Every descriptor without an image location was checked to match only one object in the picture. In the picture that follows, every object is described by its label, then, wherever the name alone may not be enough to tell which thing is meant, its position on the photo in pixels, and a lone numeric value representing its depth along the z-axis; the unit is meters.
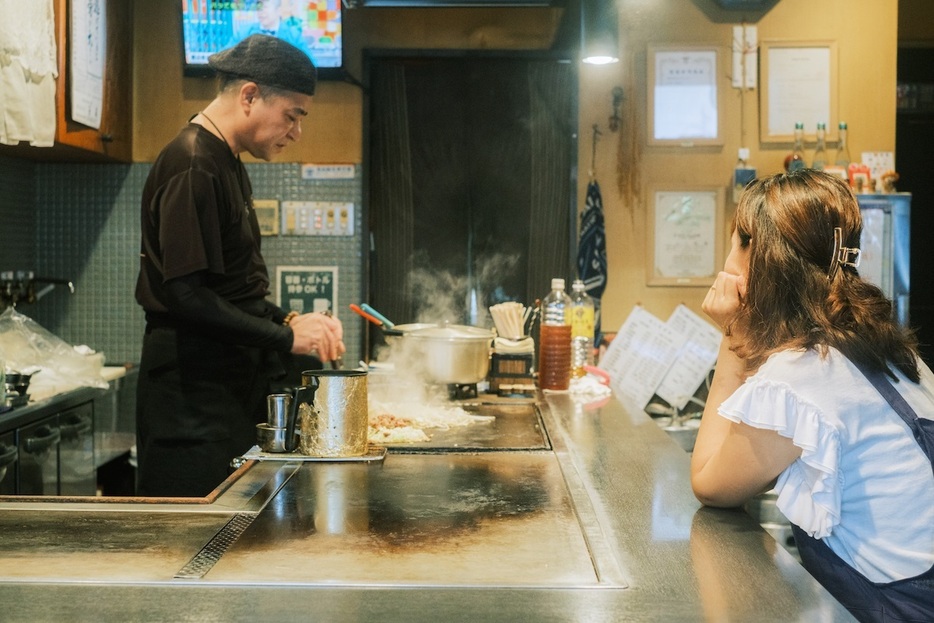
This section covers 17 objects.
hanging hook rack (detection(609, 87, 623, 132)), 4.57
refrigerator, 4.22
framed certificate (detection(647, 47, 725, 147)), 4.56
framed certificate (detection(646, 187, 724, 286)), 4.61
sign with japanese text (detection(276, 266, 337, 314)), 4.60
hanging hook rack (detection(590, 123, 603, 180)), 4.61
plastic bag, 3.37
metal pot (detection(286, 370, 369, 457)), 1.89
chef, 2.40
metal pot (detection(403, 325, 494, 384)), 2.77
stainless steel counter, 1.09
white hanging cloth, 3.12
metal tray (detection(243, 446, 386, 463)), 1.94
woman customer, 1.47
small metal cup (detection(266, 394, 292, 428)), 2.00
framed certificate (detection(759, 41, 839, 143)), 4.54
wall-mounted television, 4.26
